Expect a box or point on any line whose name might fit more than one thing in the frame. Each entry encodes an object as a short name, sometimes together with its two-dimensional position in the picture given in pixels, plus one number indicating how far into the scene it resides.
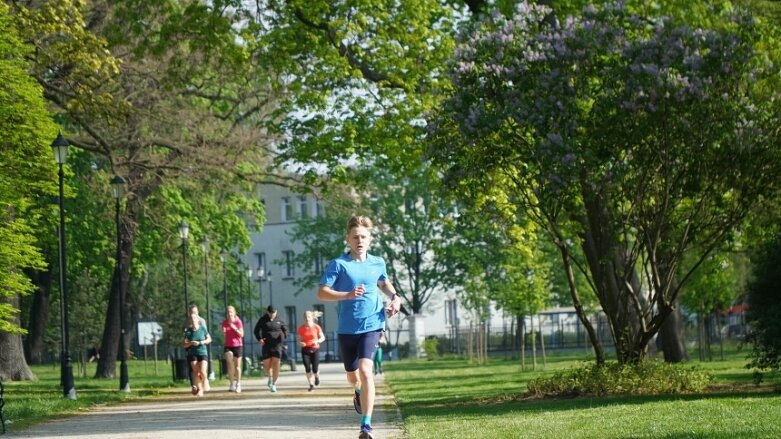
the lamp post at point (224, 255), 53.10
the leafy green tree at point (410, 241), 80.58
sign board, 58.14
